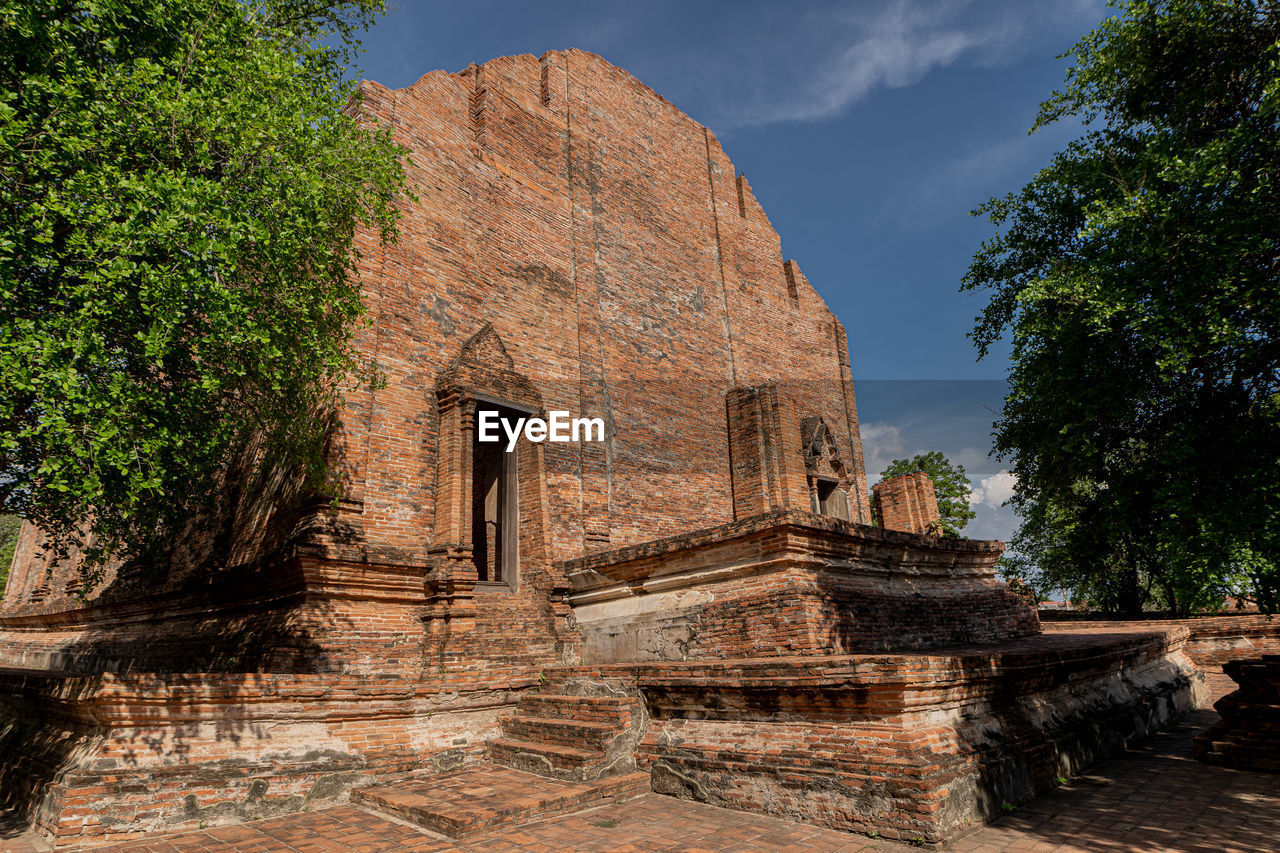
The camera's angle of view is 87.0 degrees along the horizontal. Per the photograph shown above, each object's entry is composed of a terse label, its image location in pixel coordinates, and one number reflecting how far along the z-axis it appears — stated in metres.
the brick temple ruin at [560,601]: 5.27
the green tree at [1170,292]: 8.08
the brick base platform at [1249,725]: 6.62
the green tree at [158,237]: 4.68
